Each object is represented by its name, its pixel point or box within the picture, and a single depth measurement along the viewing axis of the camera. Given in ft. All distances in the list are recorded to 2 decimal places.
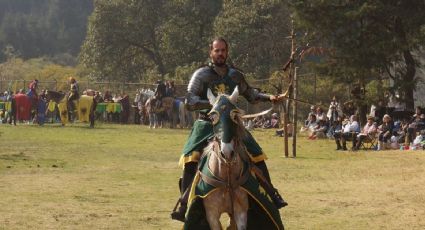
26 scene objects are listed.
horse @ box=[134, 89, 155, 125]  155.74
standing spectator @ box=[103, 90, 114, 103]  158.91
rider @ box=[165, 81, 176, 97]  142.20
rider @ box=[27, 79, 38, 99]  137.12
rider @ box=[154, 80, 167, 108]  139.54
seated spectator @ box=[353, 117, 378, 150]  94.63
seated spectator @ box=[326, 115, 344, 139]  104.65
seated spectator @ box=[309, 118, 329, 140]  112.68
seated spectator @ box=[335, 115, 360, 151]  95.30
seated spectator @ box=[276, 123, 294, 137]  115.75
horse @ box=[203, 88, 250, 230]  31.58
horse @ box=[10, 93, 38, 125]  136.67
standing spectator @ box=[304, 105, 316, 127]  120.18
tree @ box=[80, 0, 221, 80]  202.90
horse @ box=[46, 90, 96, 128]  136.56
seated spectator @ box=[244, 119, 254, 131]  126.52
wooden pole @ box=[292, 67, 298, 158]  84.44
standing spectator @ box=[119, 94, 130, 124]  158.51
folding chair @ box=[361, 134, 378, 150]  95.09
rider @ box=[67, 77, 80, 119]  137.24
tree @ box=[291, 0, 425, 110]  105.70
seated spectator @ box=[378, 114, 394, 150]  93.25
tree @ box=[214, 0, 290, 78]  180.75
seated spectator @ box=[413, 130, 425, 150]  88.43
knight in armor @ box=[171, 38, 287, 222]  34.22
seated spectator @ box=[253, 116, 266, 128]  138.51
